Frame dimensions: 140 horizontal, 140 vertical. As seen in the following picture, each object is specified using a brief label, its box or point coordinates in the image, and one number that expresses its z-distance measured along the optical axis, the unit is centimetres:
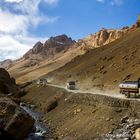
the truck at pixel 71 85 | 3814
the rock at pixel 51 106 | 3061
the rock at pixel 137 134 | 1581
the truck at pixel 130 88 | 2289
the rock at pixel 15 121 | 1770
